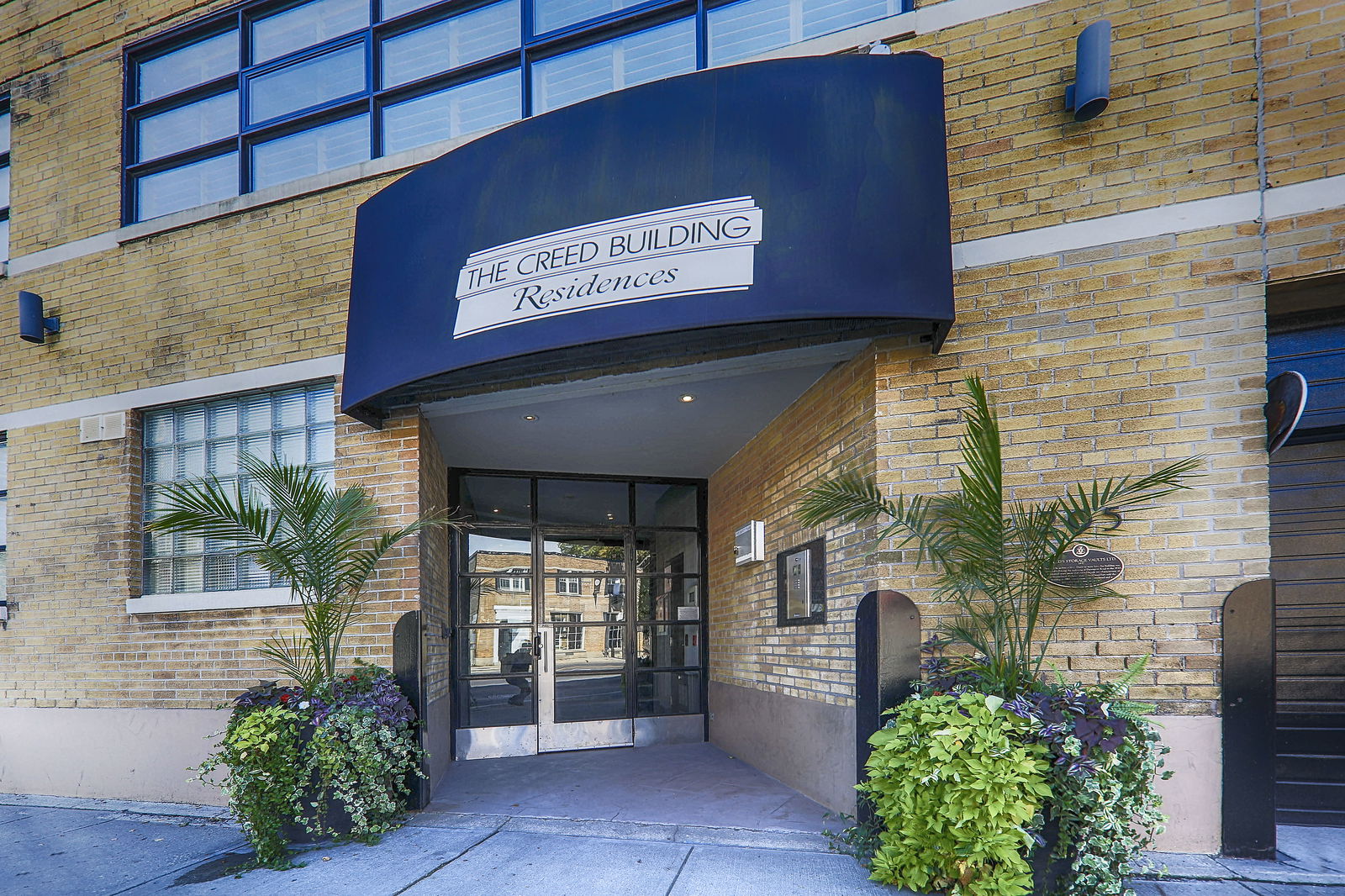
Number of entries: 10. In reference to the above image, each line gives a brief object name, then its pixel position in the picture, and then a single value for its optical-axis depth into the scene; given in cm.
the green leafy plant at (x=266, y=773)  489
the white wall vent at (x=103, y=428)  702
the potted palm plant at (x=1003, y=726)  368
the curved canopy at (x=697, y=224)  434
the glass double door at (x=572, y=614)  833
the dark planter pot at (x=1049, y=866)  381
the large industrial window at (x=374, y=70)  601
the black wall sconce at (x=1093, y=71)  450
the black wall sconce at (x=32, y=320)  726
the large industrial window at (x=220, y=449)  651
